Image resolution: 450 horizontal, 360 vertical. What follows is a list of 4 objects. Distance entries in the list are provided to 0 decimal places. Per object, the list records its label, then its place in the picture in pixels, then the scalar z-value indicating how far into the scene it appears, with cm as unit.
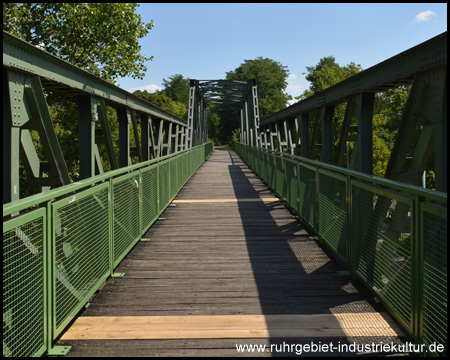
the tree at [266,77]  8938
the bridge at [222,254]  310
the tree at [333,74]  4031
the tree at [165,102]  7869
